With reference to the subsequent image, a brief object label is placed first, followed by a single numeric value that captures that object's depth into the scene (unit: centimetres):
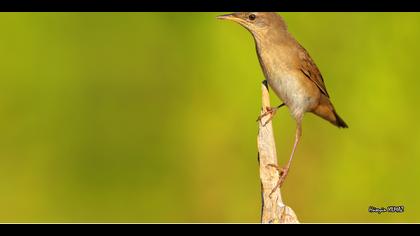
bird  1179
